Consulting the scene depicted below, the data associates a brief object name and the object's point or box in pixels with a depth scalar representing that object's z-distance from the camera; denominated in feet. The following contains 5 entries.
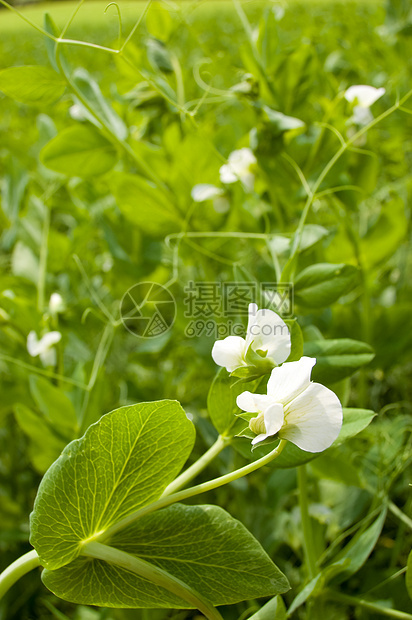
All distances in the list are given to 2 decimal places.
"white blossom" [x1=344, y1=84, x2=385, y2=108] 1.63
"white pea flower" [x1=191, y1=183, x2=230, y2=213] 1.83
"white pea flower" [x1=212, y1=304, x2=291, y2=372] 0.94
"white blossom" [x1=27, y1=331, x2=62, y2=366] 1.69
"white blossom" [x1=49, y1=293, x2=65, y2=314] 1.88
